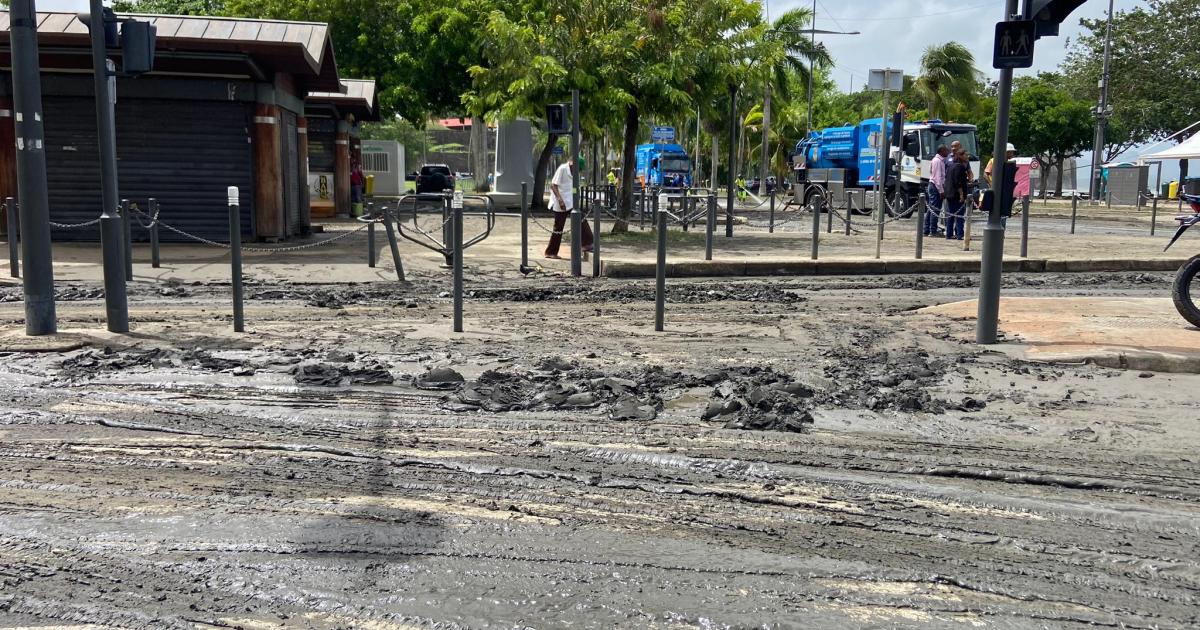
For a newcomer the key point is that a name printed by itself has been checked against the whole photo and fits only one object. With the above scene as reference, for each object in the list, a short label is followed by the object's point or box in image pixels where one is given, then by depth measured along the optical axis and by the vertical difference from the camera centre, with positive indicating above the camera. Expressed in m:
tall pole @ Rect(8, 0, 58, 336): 8.66 +0.10
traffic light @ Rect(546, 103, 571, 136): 14.76 +1.04
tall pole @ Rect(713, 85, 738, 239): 21.23 +0.64
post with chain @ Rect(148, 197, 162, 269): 14.35 -0.68
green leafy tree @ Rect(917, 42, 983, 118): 54.03 +6.17
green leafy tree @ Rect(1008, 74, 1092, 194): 60.91 +4.50
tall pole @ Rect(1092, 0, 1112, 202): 50.09 +3.70
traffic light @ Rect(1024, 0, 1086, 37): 8.59 +1.51
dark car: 45.50 +0.40
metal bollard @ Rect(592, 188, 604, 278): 14.60 -0.71
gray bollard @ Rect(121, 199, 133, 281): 13.24 -0.76
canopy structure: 21.86 +1.06
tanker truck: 31.89 +1.22
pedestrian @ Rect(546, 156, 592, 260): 16.22 -0.14
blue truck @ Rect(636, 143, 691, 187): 50.28 +1.46
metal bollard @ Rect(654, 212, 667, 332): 9.80 -0.77
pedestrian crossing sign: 8.44 +1.23
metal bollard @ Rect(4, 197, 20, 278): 13.27 -0.81
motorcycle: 9.66 -0.83
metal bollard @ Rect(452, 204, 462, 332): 9.59 -0.72
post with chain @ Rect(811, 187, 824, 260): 16.22 -0.38
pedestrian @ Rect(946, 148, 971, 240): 20.81 +0.25
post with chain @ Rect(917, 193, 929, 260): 17.05 -0.40
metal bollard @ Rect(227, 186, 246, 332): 9.56 -0.64
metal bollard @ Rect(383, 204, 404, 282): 13.73 -0.74
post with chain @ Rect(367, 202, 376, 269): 15.02 -0.82
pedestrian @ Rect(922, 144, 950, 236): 22.03 +0.20
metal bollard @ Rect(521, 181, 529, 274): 15.11 -0.69
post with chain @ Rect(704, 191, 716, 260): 16.16 -0.44
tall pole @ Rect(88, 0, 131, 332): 9.11 +0.16
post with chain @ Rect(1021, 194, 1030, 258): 16.56 -0.43
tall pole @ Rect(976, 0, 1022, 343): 8.93 -0.54
